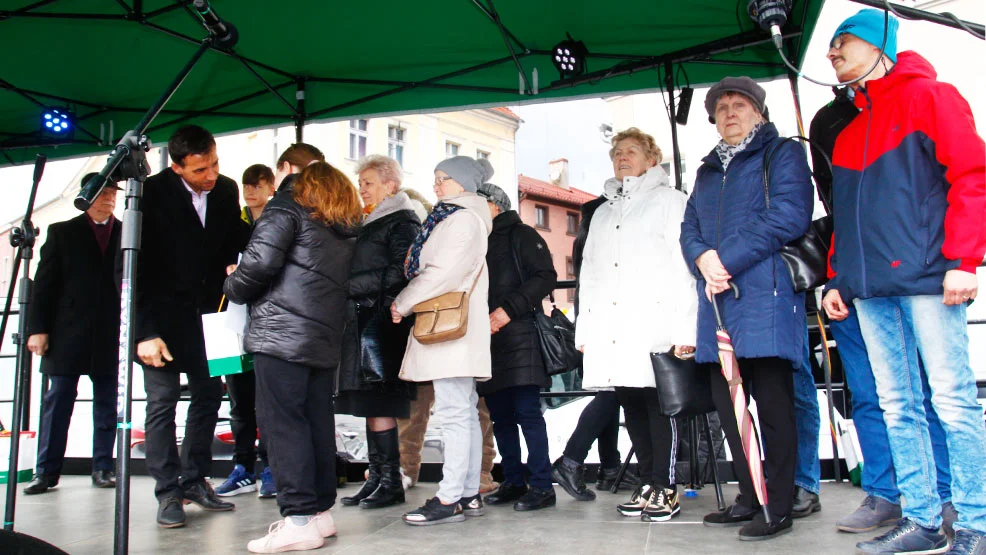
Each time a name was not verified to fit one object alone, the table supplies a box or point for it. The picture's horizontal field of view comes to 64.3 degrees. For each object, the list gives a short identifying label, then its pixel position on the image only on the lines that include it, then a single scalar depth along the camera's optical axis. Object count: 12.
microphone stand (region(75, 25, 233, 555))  2.26
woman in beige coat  3.42
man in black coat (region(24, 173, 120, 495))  4.84
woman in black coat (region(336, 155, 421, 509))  3.78
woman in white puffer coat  3.34
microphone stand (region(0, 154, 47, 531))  2.92
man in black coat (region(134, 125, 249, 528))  3.46
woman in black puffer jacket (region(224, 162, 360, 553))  2.98
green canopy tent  4.54
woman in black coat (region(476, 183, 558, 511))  3.82
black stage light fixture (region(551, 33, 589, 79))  4.88
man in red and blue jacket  2.46
